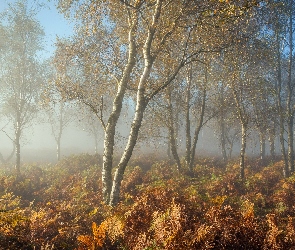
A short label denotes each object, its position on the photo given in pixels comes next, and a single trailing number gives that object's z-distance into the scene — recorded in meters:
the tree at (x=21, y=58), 22.66
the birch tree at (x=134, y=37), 10.03
